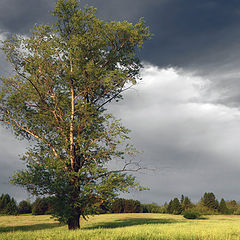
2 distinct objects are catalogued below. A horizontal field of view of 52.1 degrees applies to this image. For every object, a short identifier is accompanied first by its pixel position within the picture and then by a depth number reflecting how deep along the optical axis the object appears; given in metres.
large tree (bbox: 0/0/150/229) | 15.06
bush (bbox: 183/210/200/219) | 54.06
